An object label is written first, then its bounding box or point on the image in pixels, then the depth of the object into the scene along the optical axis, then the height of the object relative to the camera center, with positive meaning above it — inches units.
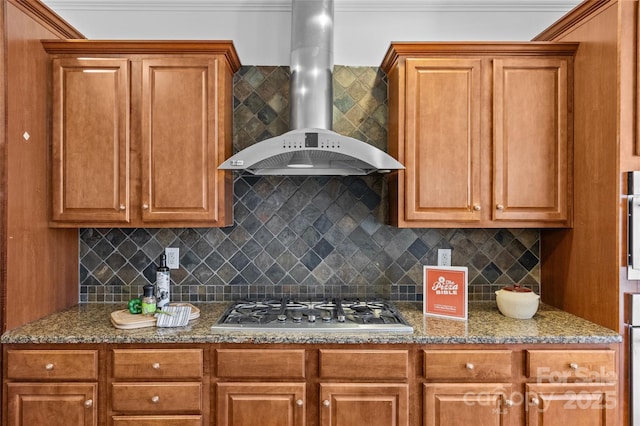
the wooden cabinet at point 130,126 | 87.4 +17.7
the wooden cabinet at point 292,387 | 75.5 -31.6
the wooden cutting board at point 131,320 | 79.5 -21.1
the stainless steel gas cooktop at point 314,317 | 79.0 -21.5
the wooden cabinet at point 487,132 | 88.3 +16.7
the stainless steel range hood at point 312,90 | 90.2 +26.1
